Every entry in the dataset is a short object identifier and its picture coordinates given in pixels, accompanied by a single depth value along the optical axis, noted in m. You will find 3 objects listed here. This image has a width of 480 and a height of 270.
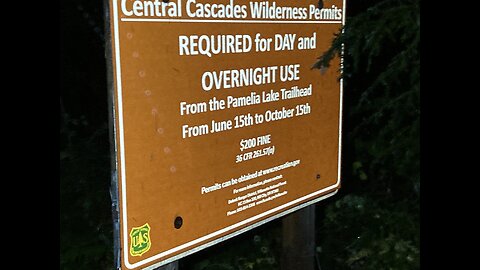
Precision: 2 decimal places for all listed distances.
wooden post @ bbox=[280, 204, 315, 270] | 3.10
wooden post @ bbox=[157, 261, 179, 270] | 2.24
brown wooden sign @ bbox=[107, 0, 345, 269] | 1.91
